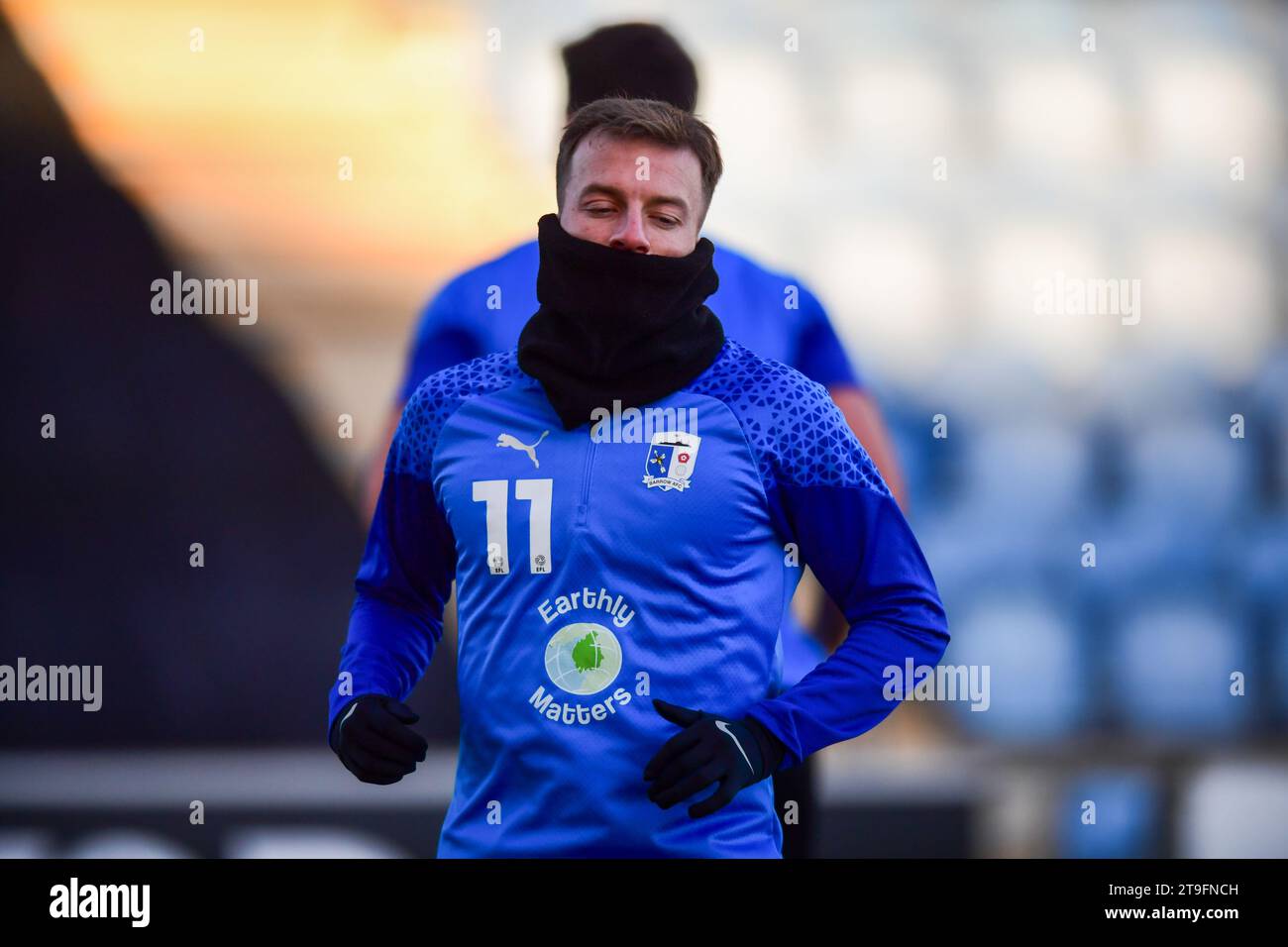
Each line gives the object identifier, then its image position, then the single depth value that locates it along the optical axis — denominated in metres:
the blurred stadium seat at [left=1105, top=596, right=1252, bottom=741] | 5.81
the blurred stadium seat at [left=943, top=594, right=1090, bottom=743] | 5.80
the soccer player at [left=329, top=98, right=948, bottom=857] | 3.62
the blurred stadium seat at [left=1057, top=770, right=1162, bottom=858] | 5.82
